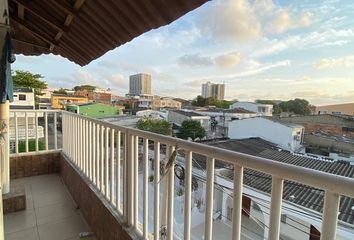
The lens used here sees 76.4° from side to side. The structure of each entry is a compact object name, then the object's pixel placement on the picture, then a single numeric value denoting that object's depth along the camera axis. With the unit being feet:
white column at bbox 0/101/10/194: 8.94
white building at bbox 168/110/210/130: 71.73
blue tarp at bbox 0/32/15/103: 7.37
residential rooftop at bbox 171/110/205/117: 74.71
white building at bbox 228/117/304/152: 54.85
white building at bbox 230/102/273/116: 105.97
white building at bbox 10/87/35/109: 51.57
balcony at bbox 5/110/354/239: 2.39
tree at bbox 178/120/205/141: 61.90
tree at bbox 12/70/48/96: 67.36
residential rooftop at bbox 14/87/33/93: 55.43
